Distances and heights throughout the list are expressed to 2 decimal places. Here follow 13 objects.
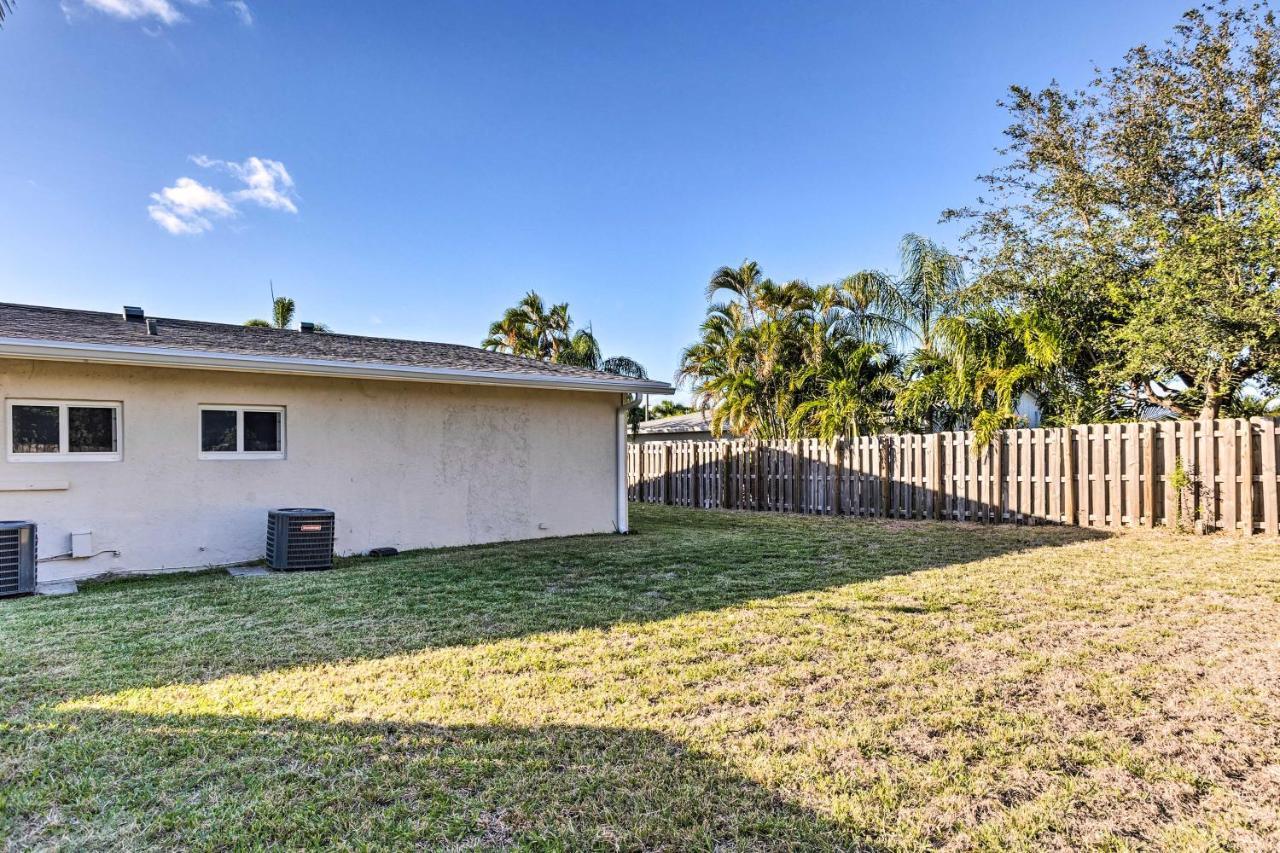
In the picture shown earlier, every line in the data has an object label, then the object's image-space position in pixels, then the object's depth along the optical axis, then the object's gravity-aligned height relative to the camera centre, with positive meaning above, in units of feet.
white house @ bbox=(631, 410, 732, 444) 77.92 +0.26
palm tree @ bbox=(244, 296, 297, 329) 84.48 +15.90
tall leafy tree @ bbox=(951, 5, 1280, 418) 30.37 +12.56
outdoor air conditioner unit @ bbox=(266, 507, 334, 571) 23.41 -3.85
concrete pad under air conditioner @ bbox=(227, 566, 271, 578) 22.50 -4.91
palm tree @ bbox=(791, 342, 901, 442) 43.50 +2.72
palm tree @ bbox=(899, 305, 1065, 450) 34.94 +3.73
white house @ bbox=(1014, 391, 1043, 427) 49.93 +1.56
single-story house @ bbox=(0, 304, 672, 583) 21.76 -0.29
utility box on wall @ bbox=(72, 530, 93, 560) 21.84 -3.70
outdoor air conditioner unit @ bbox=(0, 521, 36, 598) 19.33 -3.71
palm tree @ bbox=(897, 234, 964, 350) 49.25 +11.69
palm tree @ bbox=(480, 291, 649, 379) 73.87 +11.23
